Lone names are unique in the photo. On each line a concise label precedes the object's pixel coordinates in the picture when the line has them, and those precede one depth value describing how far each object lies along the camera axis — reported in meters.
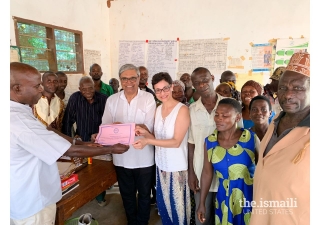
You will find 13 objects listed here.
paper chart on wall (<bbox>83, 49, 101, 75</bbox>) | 5.20
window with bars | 3.76
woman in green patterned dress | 1.68
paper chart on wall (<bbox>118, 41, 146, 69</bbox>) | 5.84
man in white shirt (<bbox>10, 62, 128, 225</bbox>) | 1.34
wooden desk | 1.71
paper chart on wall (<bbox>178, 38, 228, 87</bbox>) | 5.12
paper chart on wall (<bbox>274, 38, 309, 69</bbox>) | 4.50
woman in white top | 2.07
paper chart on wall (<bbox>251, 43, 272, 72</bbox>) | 4.77
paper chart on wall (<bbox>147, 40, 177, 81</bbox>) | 5.54
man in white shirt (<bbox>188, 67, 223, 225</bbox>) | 2.06
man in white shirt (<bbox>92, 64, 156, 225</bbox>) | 2.32
